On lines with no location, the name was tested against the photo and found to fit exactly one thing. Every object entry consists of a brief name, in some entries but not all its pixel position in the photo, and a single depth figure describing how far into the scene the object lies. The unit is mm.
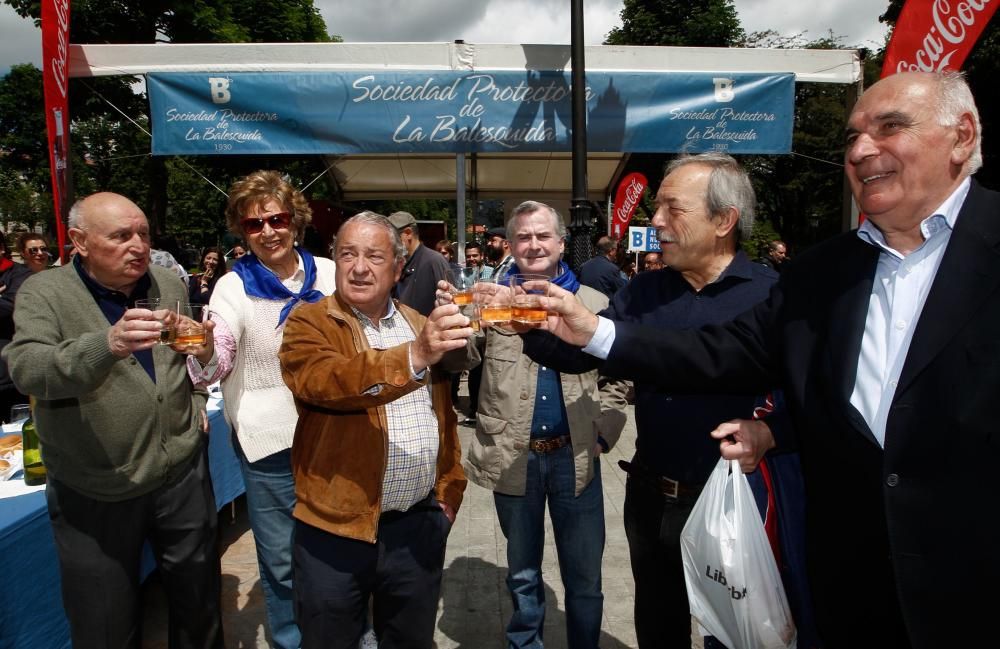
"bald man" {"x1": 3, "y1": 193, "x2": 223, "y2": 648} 2143
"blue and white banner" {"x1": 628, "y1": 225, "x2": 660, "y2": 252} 12521
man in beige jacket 2594
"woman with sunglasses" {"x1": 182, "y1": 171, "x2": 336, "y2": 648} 2557
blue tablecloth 2275
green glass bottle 2662
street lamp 3967
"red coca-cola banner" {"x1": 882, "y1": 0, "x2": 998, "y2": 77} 3367
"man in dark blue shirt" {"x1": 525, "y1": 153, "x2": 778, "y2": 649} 2162
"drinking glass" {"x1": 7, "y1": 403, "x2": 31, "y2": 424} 3260
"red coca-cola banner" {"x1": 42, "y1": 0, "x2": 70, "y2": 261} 4215
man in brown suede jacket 2004
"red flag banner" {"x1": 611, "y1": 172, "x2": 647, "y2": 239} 13000
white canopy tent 4191
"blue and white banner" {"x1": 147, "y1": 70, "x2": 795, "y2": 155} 4223
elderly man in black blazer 1347
